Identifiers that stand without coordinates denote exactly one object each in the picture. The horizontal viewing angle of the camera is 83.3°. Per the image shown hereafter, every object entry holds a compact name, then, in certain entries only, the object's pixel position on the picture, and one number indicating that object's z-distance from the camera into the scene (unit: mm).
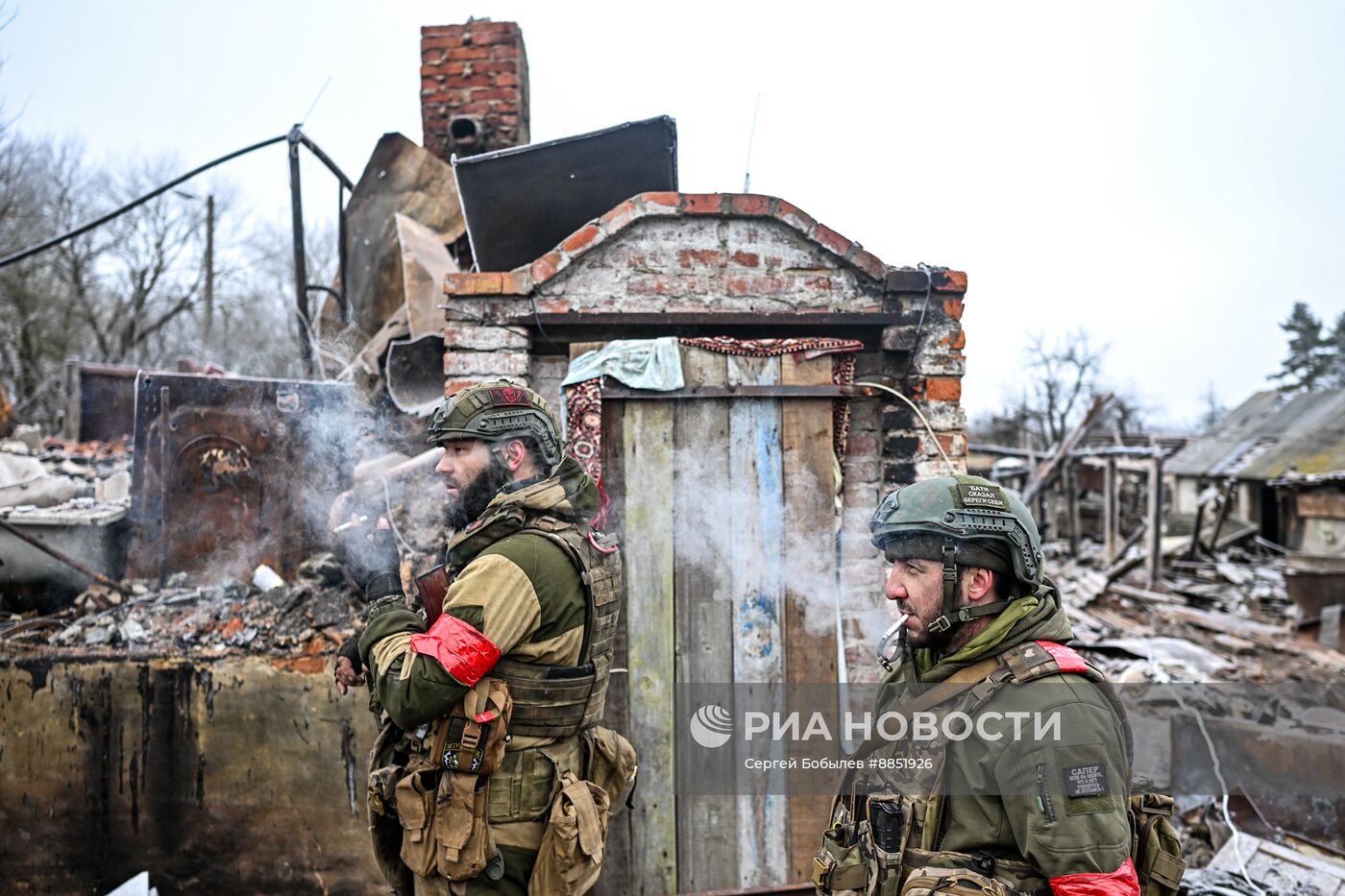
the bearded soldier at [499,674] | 2156
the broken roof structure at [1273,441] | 19266
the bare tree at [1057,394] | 37562
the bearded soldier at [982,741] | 1521
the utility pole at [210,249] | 19050
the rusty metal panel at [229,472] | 4211
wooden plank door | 3398
